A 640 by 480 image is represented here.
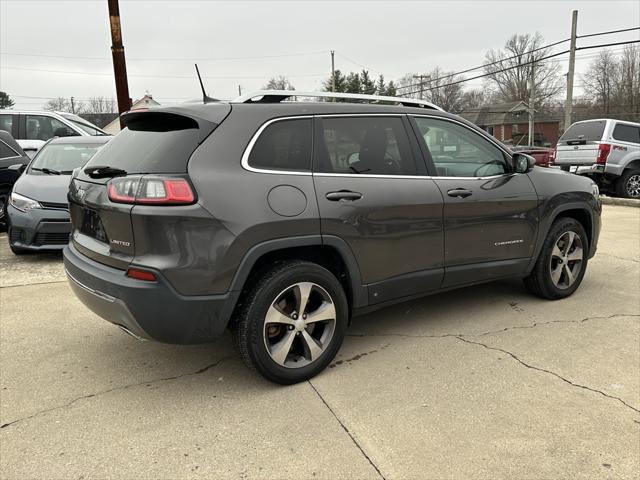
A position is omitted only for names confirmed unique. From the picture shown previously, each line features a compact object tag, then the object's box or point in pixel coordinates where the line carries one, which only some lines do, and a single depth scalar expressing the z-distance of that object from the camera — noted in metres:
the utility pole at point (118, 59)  9.70
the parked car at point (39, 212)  6.24
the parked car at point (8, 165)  8.14
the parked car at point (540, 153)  24.89
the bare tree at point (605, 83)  56.59
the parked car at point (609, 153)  11.87
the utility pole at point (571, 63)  25.19
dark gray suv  2.77
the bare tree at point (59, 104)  67.69
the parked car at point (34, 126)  11.16
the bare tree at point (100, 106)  75.69
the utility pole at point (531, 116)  48.84
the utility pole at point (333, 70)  51.73
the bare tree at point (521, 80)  63.94
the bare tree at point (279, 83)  63.39
